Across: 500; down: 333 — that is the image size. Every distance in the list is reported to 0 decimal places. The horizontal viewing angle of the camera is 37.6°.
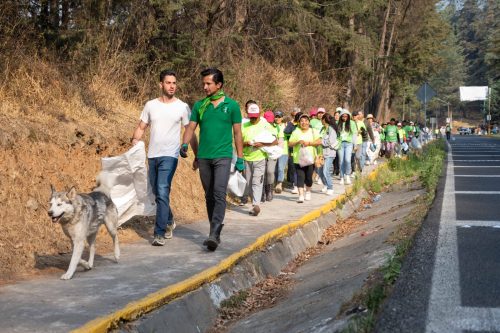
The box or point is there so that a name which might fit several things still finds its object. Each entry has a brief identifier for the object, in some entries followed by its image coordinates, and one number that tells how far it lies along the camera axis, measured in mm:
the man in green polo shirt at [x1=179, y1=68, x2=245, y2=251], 8570
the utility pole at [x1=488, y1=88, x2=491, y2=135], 116312
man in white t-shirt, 8812
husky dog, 6949
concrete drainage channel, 5861
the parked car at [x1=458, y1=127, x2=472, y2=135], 133500
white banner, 122750
